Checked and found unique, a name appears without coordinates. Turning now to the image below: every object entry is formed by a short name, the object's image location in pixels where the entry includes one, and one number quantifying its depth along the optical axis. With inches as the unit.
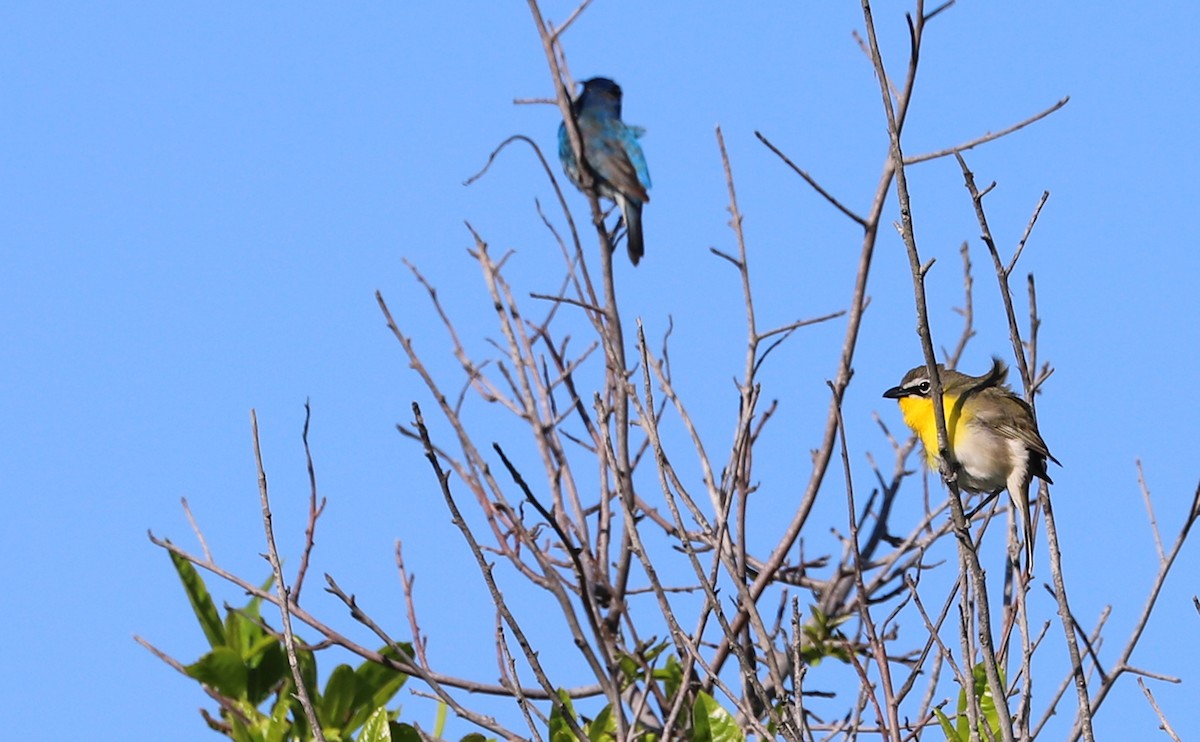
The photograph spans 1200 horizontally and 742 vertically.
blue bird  669.3
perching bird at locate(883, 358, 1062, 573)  441.7
